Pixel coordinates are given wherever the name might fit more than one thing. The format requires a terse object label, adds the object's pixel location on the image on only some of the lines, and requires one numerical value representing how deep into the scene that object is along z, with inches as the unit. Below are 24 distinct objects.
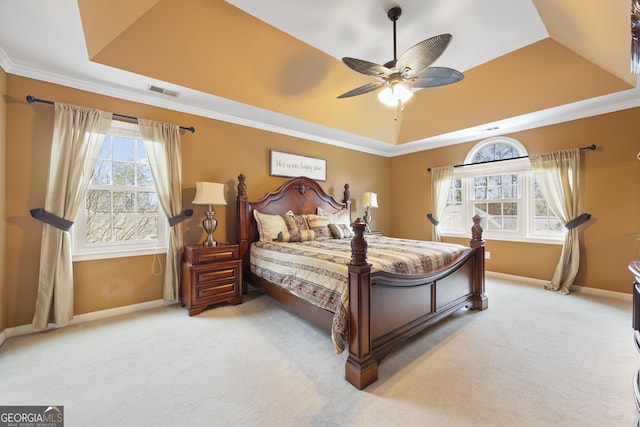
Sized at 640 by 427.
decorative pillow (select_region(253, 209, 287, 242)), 140.0
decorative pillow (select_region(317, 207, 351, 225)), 168.7
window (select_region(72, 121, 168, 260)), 111.3
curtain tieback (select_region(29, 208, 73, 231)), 96.3
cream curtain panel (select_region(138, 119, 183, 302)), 120.4
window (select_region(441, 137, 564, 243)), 163.5
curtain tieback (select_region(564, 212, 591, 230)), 140.7
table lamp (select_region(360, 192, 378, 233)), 195.5
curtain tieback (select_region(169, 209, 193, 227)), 123.6
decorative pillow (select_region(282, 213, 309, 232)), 146.2
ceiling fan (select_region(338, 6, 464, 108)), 76.6
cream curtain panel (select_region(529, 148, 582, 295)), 142.3
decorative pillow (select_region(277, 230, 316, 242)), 138.3
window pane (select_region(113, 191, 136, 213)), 118.6
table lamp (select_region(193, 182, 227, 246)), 122.8
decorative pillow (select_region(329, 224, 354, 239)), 157.3
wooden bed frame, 69.3
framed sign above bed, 165.8
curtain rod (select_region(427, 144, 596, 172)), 139.5
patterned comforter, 76.7
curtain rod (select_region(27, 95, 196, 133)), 96.6
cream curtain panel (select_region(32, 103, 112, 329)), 97.1
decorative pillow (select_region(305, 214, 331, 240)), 154.3
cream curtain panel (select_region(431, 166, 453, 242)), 196.7
